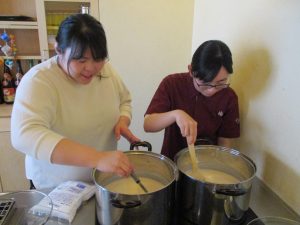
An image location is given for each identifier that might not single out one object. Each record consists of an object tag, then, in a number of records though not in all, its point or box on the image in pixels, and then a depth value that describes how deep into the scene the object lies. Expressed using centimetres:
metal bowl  73
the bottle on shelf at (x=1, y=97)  198
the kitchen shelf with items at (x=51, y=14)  174
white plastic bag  70
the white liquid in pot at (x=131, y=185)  79
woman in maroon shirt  99
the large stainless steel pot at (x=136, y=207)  58
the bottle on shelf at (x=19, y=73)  197
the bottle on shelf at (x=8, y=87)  195
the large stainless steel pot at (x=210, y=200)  64
